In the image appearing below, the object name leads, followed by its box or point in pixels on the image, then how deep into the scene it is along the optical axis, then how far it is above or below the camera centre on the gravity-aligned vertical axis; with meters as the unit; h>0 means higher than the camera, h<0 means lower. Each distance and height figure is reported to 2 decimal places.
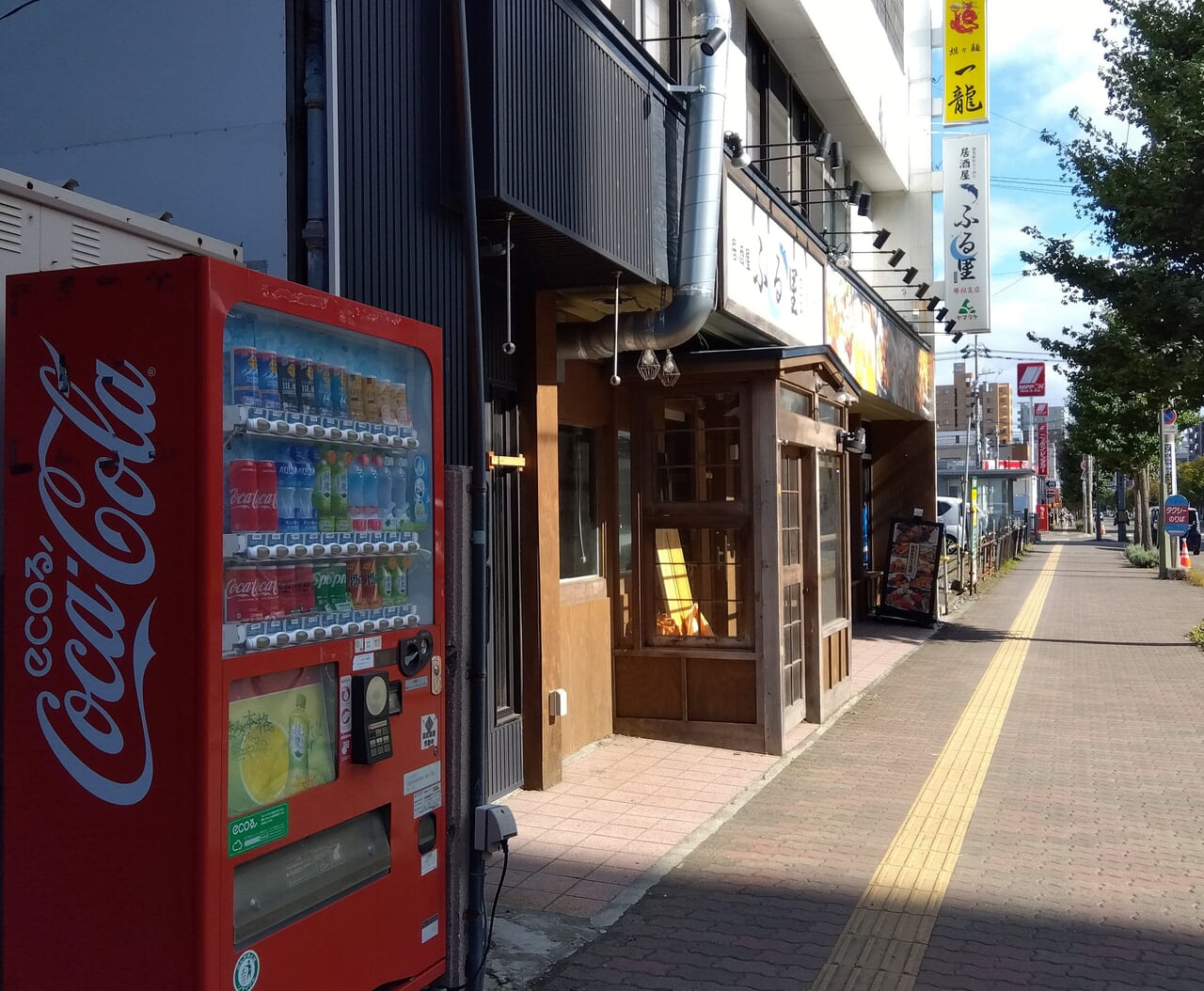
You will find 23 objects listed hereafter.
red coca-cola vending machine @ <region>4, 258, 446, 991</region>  3.13 -0.35
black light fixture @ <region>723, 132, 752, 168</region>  9.05 +2.89
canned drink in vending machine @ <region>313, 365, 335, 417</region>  3.68 +0.41
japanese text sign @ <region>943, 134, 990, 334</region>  19.28 +4.75
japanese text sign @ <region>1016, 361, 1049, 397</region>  38.44 +4.33
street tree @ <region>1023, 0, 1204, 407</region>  15.25 +4.27
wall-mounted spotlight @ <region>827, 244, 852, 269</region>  12.83 +2.87
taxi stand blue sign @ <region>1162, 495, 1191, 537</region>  28.22 -0.30
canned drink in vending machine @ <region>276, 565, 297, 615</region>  3.52 -0.22
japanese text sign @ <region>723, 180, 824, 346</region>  8.80 +2.04
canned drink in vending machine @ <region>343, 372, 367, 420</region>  3.84 +0.41
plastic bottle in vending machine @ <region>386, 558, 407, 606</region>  4.06 -0.23
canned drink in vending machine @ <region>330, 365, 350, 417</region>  3.76 +0.42
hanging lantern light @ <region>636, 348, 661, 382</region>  8.02 +1.04
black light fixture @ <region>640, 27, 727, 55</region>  8.05 +3.35
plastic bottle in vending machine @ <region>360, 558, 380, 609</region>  3.91 -0.23
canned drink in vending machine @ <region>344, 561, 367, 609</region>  3.84 -0.23
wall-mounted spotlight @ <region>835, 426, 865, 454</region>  11.51 +0.69
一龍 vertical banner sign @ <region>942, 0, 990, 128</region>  18.89 +7.44
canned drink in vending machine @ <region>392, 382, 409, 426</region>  4.10 +0.40
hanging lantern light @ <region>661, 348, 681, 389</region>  8.31 +1.05
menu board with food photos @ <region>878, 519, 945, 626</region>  18.56 -1.06
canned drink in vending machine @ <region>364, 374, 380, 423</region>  3.92 +0.40
